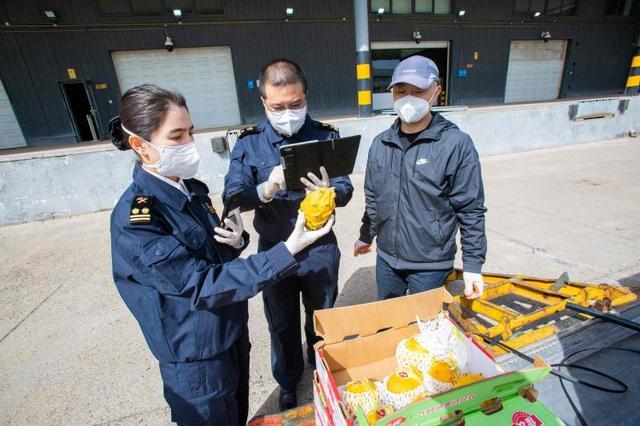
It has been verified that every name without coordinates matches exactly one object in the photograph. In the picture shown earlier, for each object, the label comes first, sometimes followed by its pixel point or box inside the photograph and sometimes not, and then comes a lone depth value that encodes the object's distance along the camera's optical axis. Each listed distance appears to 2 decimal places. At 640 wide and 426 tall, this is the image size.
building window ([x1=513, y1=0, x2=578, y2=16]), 13.27
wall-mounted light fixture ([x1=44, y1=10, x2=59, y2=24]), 8.66
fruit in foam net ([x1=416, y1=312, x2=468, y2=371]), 1.07
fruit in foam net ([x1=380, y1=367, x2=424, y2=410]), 0.99
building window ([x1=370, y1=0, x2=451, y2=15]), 11.66
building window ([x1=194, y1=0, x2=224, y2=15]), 9.96
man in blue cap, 1.60
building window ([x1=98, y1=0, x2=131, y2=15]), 9.22
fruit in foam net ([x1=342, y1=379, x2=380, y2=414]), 1.00
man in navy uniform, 1.67
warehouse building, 9.19
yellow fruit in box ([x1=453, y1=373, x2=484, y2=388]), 0.99
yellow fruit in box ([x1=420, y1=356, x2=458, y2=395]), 0.99
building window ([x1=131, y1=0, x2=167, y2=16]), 9.50
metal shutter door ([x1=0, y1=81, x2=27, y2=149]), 9.29
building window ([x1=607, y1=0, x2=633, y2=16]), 14.58
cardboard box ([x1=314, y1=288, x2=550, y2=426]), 0.85
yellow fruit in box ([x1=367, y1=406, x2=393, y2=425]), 0.96
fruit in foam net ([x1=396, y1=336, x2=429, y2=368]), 1.06
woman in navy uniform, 1.04
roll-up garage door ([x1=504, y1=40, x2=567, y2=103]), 14.09
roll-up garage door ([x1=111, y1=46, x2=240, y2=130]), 9.99
